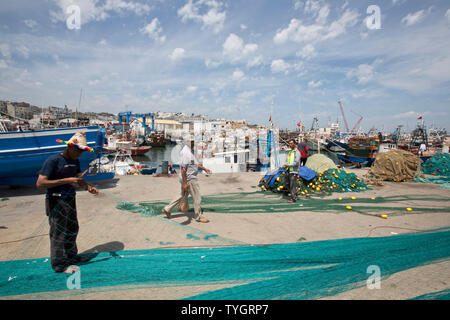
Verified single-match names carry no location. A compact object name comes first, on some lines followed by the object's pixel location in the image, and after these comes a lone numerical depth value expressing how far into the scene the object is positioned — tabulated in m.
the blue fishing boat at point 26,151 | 7.10
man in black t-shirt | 2.76
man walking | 4.57
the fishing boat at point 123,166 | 17.48
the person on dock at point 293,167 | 6.32
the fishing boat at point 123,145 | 36.75
